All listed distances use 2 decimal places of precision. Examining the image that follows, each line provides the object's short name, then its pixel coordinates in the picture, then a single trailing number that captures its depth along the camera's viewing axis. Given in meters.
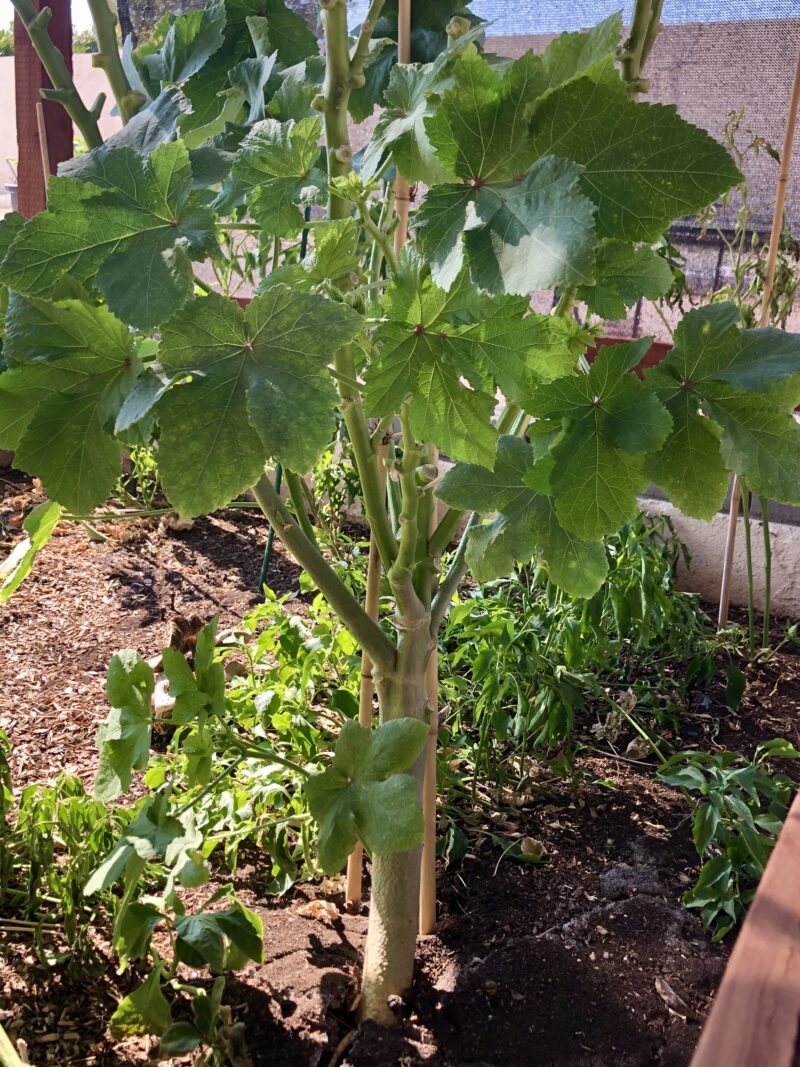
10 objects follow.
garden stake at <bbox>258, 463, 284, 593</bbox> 2.17
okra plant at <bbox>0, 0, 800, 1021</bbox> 0.78
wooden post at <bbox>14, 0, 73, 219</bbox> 3.26
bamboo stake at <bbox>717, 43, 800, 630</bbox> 2.07
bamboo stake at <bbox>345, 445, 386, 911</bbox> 1.42
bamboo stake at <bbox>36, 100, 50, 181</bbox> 2.76
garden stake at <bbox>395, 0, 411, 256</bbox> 1.16
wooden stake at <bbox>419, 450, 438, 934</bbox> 1.34
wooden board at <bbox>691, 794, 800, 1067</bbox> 0.40
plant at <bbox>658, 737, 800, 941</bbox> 1.41
